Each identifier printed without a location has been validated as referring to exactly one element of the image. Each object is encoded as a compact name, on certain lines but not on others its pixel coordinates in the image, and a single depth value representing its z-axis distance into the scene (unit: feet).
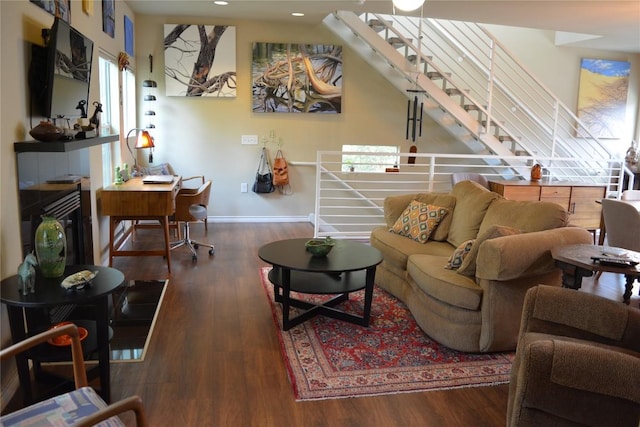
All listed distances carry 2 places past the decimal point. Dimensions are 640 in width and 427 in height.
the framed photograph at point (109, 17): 15.24
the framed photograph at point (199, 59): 21.38
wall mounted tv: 9.41
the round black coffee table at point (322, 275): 10.74
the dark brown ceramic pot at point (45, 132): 8.92
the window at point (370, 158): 23.91
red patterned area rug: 8.93
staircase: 21.01
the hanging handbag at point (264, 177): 22.77
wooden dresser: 19.02
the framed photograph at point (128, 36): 18.86
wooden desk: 14.46
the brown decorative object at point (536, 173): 20.20
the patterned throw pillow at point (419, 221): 13.29
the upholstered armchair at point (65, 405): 5.29
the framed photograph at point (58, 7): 9.78
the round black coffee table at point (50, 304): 7.37
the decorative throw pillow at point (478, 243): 9.97
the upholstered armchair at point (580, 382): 5.87
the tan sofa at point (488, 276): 9.48
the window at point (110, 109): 15.98
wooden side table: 8.60
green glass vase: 8.23
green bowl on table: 11.36
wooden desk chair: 16.44
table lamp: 17.79
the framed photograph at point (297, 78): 22.12
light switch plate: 22.71
